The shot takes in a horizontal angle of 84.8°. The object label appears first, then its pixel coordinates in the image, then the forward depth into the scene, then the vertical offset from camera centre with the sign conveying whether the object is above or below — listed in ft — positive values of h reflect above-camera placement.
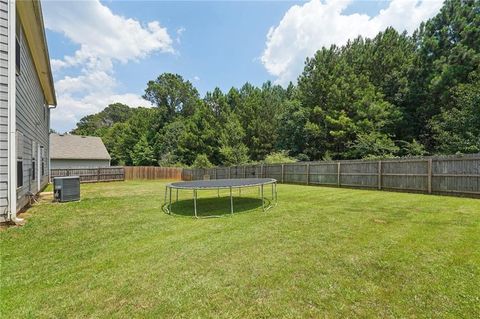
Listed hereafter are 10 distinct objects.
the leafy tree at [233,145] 91.56 +5.08
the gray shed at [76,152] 78.95 +1.96
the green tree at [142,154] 122.83 +2.10
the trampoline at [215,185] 22.75 -2.47
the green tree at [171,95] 136.15 +33.30
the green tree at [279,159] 70.23 -0.11
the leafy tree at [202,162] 89.15 -1.20
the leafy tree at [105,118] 190.08 +30.86
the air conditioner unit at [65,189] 30.60 -3.63
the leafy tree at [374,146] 62.18 +3.09
